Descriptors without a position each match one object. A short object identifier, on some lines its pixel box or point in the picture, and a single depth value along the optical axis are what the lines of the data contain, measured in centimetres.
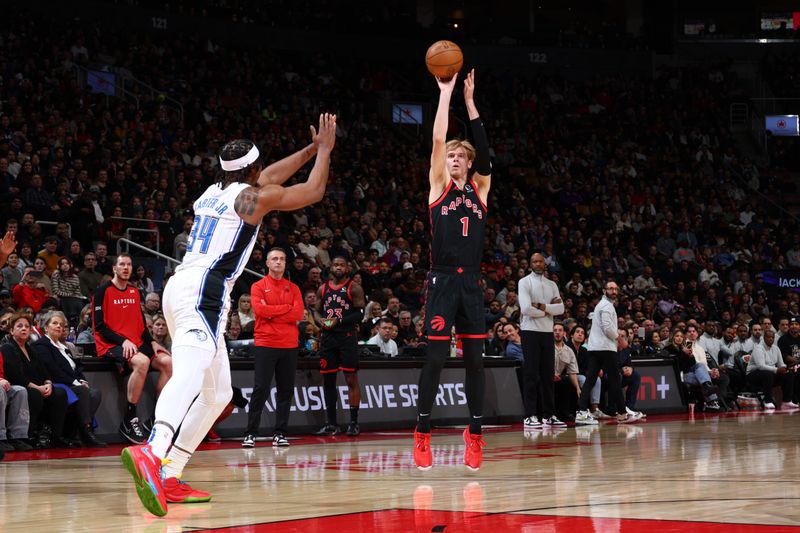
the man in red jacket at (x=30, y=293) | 1349
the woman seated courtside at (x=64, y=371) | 1129
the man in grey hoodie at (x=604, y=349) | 1463
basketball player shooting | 752
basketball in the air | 788
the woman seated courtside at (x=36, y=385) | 1102
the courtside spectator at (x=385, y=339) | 1541
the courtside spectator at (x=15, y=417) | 1080
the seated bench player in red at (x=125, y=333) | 1141
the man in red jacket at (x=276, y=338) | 1162
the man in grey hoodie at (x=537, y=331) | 1336
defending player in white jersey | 590
